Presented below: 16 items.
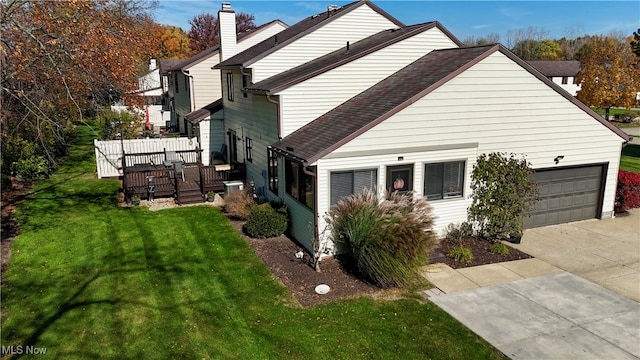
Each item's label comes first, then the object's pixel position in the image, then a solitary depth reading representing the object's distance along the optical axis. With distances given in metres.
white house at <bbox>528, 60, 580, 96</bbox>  63.31
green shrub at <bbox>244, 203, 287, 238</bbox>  13.76
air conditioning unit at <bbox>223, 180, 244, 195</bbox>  17.81
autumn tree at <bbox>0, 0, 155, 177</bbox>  12.83
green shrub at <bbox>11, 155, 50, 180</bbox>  20.80
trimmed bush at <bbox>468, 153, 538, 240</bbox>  13.13
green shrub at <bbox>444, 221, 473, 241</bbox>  13.44
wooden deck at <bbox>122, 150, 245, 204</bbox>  17.97
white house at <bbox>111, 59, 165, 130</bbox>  37.73
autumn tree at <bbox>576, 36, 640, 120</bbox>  32.44
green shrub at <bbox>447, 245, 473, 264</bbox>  12.02
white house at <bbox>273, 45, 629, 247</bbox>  12.18
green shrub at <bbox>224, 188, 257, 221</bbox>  15.44
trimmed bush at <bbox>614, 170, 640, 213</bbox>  16.08
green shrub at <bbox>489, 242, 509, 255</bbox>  12.55
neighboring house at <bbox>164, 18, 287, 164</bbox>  24.03
